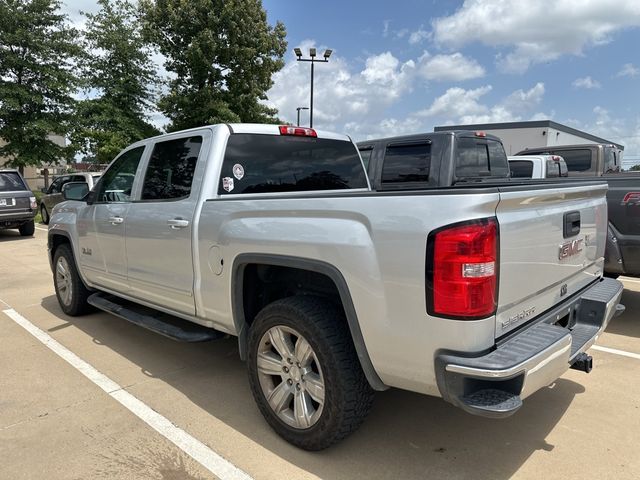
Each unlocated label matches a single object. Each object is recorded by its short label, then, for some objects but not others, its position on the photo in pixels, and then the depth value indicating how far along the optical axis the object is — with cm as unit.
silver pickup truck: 218
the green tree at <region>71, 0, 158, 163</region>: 2228
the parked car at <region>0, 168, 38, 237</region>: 1254
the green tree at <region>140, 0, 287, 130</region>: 2030
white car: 850
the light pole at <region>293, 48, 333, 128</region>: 1799
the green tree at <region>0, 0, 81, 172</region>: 1989
